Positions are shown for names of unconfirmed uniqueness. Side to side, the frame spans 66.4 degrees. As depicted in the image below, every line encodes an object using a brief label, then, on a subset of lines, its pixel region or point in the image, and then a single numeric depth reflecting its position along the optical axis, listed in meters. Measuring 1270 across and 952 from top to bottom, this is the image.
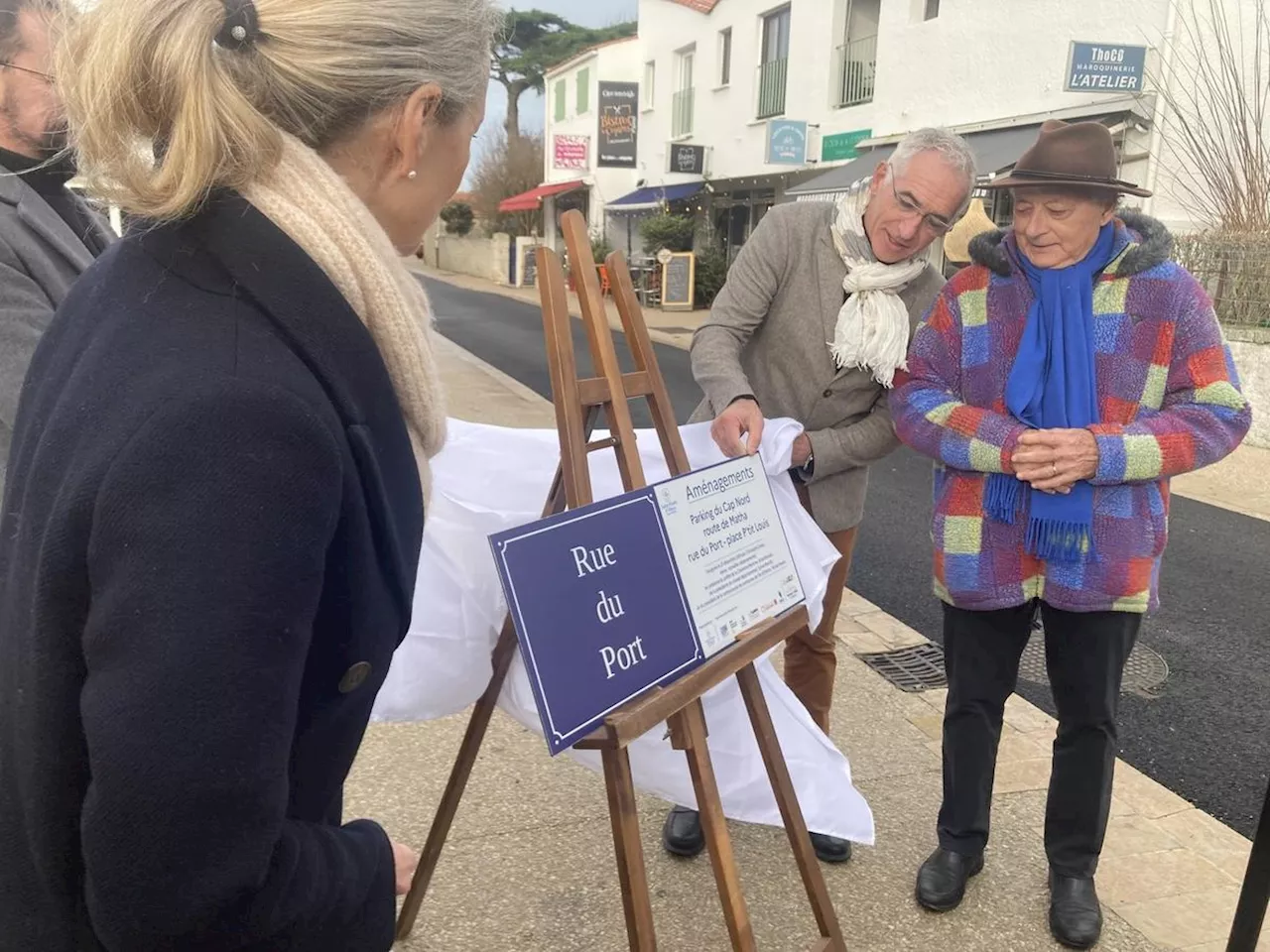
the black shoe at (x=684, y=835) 2.81
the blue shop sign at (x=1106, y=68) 10.98
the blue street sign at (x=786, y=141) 18.30
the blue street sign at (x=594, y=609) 1.55
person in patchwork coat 2.34
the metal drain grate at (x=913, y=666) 3.97
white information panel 1.81
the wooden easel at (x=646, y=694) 1.75
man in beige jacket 2.61
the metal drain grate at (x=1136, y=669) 4.11
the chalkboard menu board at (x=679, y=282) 20.98
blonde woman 0.84
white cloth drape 2.20
